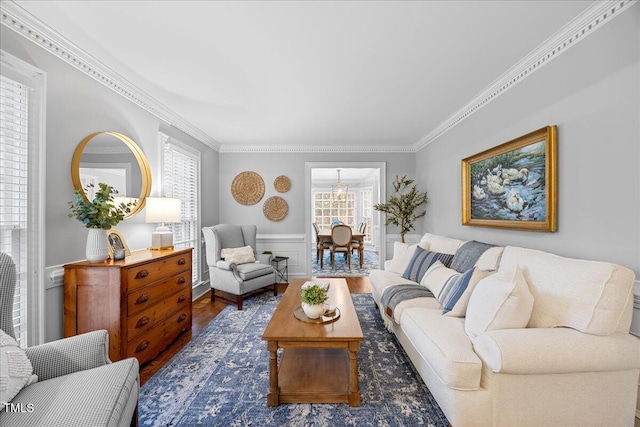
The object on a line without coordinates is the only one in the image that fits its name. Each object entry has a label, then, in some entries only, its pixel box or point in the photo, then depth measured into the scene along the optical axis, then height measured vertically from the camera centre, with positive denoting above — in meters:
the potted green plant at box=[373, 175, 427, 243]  4.40 +0.14
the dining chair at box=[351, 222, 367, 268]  6.19 -0.76
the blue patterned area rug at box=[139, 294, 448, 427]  1.65 -1.30
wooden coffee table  1.74 -1.20
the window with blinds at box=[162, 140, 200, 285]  3.42 +0.37
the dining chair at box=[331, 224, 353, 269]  6.04 -0.55
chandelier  8.89 +0.78
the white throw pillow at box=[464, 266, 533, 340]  1.53 -0.56
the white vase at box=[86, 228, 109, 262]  2.03 -0.25
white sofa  1.36 -0.81
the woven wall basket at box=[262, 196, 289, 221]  4.90 +0.12
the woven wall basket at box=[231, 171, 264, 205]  4.88 +0.51
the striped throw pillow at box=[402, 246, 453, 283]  2.84 -0.54
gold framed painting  2.05 +0.28
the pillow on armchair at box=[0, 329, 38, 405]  1.05 -0.67
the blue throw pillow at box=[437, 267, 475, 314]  1.95 -0.60
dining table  6.18 -0.58
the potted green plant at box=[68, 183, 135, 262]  1.97 -0.02
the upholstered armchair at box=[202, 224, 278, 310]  3.56 -0.76
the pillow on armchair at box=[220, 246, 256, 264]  3.80 -0.61
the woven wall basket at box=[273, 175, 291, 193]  4.88 +0.57
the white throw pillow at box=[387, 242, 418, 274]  3.29 -0.58
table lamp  2.74 -0.02
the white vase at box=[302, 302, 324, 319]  2.03 -0.75
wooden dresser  1.96 -0.70
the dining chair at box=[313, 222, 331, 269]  6.22 -0.76
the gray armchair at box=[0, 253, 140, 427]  1.00 -0.77
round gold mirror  2.13 +0.45
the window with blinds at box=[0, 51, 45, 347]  1.65 +0.20
